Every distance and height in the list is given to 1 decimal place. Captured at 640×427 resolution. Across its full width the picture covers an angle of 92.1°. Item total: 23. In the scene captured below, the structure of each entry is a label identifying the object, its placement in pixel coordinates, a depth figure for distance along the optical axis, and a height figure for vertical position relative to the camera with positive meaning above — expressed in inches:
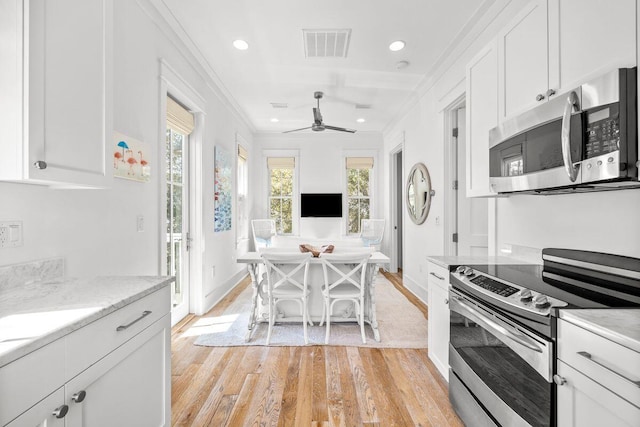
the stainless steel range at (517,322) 45.1 -19.0
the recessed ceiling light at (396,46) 121.1 +67.3
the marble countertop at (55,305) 31.8 -12.8
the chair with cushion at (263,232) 240.4 -15.0
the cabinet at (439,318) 80.4 -29.0
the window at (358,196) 263.4 +14.7
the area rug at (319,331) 110.0 -46.1
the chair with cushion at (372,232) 234.1 -14.9
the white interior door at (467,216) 135.6 -1.2
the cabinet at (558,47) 46.5 +30.3
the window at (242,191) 214.8 +16.1
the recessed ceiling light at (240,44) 119.3 +66.5
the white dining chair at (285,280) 107.2 -25.4
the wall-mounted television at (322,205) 256.8 +6.7
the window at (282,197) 262.7 +13.7
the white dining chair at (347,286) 109.4 -27.3
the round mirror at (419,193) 159.2 +11.1
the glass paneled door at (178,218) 123.7 -2.2
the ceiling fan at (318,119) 169.3 +52.6
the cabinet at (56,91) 40.8 +18.2
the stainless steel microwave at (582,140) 43.1 +12.1
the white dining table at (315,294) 115.3 -32.3
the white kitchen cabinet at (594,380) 33.0 -19.8
